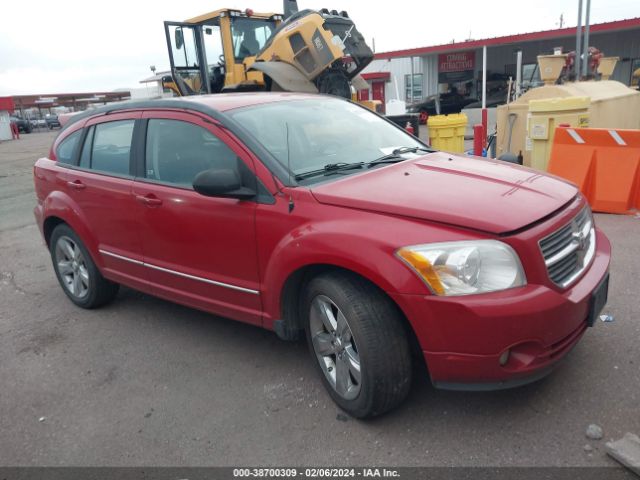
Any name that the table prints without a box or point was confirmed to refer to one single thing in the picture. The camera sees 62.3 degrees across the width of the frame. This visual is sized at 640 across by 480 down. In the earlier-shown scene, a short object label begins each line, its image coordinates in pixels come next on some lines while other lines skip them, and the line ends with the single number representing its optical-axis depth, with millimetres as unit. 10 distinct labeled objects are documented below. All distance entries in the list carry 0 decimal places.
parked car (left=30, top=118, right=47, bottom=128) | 57116
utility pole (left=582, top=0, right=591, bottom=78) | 12550
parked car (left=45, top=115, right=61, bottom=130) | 57188
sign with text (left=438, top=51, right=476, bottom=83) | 27453
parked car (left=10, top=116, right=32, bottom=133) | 50281
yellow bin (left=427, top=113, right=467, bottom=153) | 10352
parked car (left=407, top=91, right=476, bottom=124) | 24266
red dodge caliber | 2465
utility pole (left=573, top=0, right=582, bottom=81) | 12828
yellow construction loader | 9719
